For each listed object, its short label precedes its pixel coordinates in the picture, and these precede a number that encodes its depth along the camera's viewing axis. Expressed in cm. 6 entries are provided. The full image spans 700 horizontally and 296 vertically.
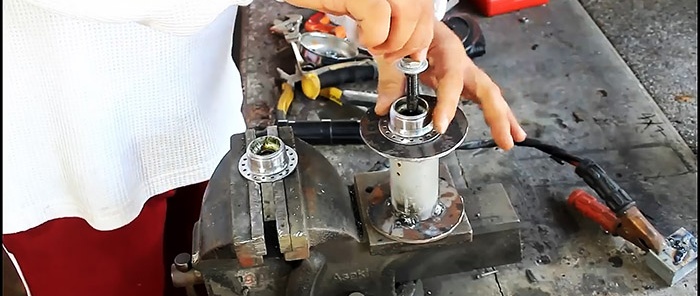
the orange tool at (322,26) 105
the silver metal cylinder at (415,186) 65
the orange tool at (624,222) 73
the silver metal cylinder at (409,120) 63
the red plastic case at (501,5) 112
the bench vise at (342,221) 63
